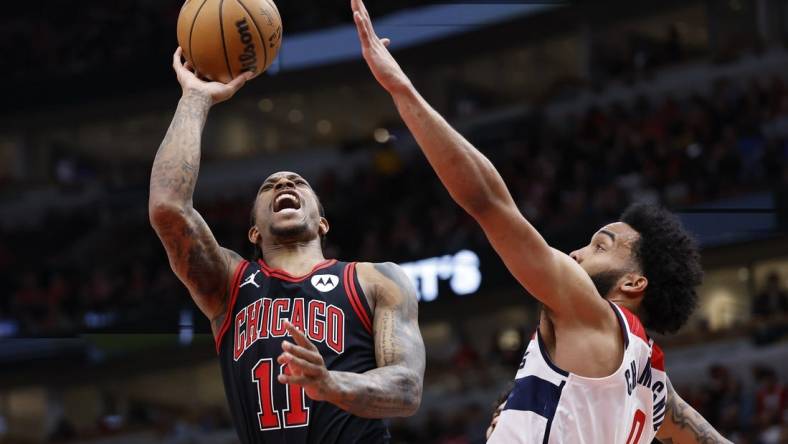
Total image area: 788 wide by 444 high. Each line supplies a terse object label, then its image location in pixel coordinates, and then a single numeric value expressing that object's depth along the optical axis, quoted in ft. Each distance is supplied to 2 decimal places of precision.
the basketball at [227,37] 16.40
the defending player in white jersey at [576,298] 12.79
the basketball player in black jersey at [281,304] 14.44
